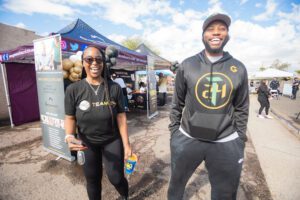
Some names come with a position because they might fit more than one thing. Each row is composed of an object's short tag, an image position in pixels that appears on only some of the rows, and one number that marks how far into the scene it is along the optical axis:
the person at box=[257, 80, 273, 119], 6.27
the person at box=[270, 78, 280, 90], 14.35
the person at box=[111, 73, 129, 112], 6.38
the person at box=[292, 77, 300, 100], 13.54
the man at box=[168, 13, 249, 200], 1.27
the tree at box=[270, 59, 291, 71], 56.47
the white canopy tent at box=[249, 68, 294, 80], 14.78
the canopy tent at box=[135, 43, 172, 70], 8.21
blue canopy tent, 4.73
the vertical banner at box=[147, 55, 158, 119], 6.52
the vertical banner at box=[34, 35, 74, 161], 2.96
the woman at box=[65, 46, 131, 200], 1.53
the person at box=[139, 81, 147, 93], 8.50
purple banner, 5.62
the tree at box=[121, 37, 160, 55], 35.84
